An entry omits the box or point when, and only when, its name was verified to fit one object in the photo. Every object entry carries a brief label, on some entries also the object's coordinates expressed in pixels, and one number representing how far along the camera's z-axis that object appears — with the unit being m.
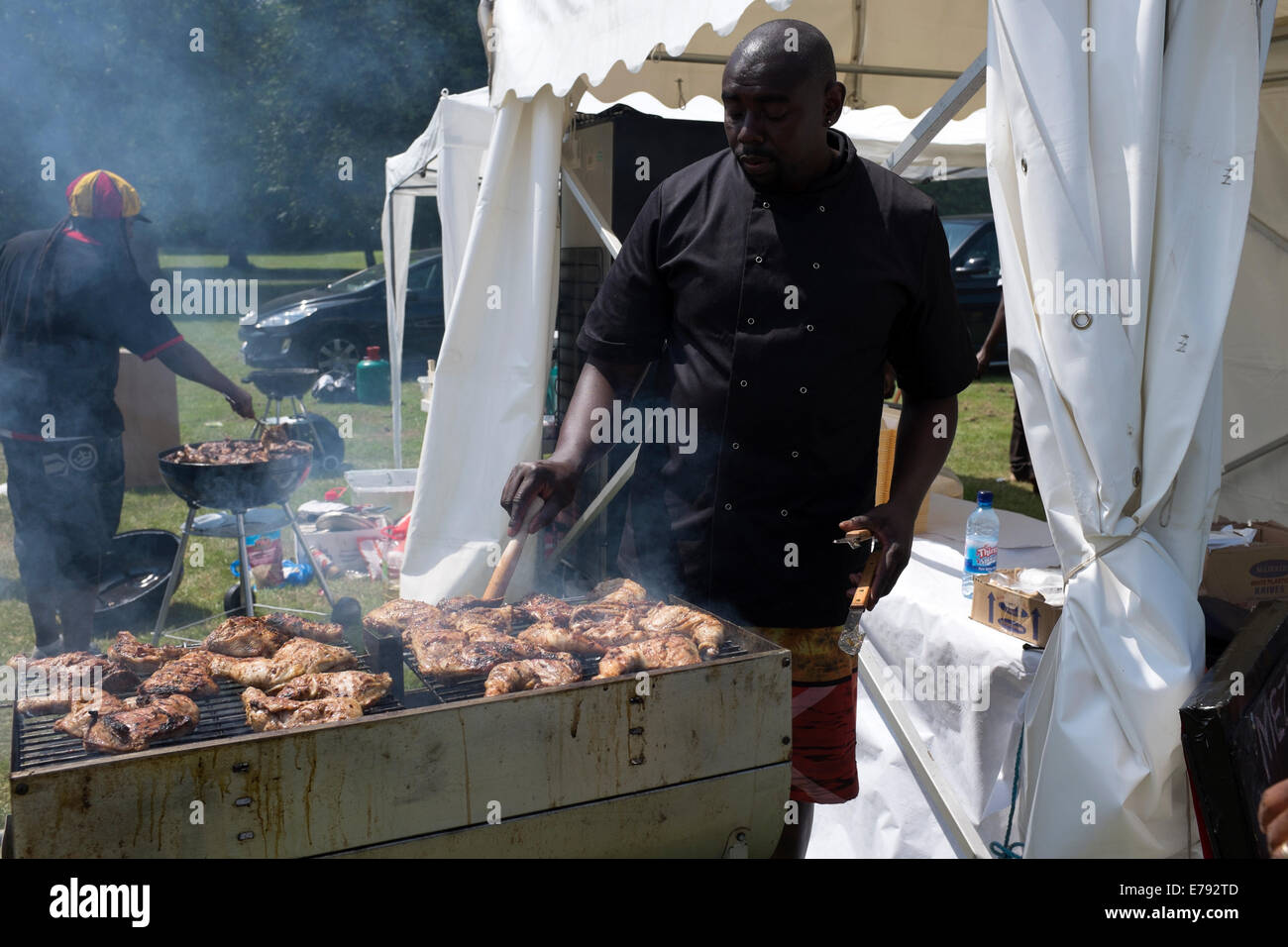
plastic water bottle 3.33
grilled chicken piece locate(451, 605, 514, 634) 2.46
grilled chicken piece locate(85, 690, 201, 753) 1.78
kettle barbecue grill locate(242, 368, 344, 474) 6.06
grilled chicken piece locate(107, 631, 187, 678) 2.29
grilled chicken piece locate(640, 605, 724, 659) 2.24
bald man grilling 2.45
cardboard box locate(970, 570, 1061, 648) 2.89
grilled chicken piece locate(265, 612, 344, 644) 2.43
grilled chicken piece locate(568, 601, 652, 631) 2.44
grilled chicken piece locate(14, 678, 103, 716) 2.00
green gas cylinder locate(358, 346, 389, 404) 11.42
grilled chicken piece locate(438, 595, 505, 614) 2.63
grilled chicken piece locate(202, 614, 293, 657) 2.32
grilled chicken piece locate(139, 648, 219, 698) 2.07
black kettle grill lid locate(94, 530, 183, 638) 5.30
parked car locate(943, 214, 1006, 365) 12.37
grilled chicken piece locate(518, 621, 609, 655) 2.31
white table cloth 3.05
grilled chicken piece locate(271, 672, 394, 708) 2.01
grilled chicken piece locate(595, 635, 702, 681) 2.13
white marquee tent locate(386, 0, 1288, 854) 2.30
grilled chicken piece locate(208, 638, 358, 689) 2.18
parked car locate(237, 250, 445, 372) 13.17
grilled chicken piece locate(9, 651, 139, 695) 2.08
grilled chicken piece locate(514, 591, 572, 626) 2.50
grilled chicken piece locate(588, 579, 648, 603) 2.61
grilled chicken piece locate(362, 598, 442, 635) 2.48
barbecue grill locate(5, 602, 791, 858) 1.66
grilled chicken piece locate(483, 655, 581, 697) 2.03
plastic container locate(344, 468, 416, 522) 6.71
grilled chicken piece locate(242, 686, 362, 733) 1.91
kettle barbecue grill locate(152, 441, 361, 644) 4.37
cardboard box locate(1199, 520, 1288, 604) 3.21
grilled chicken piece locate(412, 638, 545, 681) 2.16
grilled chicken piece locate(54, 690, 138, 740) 1.89
